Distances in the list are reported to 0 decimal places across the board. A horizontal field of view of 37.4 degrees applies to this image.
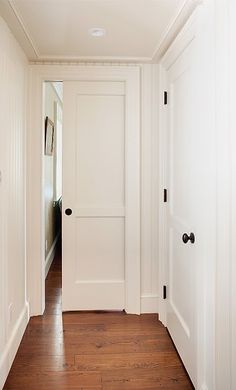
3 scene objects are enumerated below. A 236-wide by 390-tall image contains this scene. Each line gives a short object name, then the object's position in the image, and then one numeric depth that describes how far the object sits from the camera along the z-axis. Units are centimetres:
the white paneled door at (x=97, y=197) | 314
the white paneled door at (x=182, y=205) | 212
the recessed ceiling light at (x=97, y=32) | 235
